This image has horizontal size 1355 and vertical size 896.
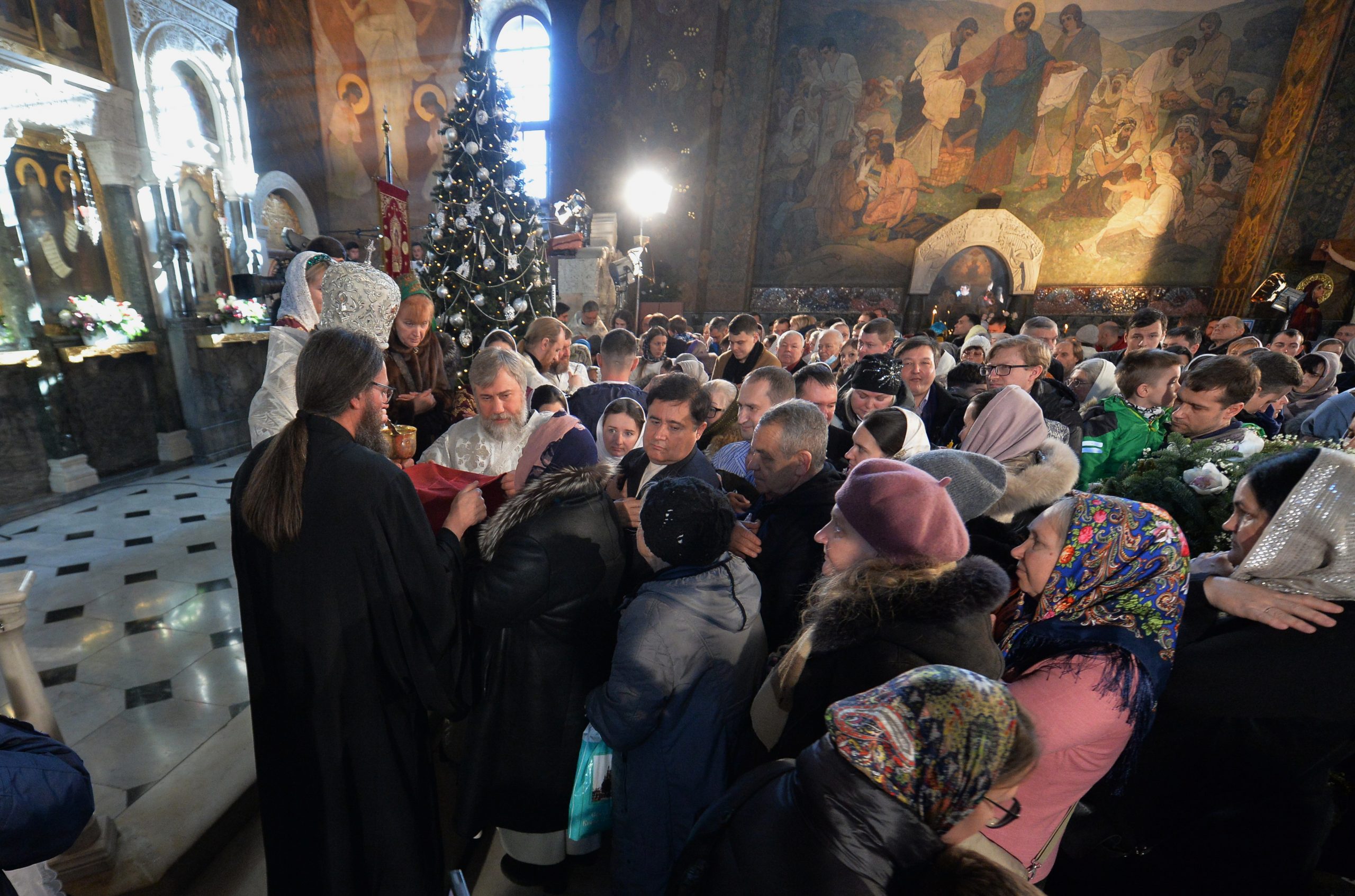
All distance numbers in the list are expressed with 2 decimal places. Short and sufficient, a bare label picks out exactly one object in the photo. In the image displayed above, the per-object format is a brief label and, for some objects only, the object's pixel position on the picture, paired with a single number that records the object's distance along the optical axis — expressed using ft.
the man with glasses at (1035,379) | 10.69
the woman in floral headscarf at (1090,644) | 4.15
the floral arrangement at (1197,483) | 6.32
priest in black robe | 4.65
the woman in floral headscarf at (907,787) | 2.50
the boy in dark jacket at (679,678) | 4.70
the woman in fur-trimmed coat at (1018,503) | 6.79
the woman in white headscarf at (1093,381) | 14.49
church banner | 18.54
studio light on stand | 34.14
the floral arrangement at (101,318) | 20.39
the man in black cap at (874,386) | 10.46
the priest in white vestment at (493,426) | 7.78
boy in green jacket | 9.75
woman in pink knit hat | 4.04
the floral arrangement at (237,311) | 26.35
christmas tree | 17.43
